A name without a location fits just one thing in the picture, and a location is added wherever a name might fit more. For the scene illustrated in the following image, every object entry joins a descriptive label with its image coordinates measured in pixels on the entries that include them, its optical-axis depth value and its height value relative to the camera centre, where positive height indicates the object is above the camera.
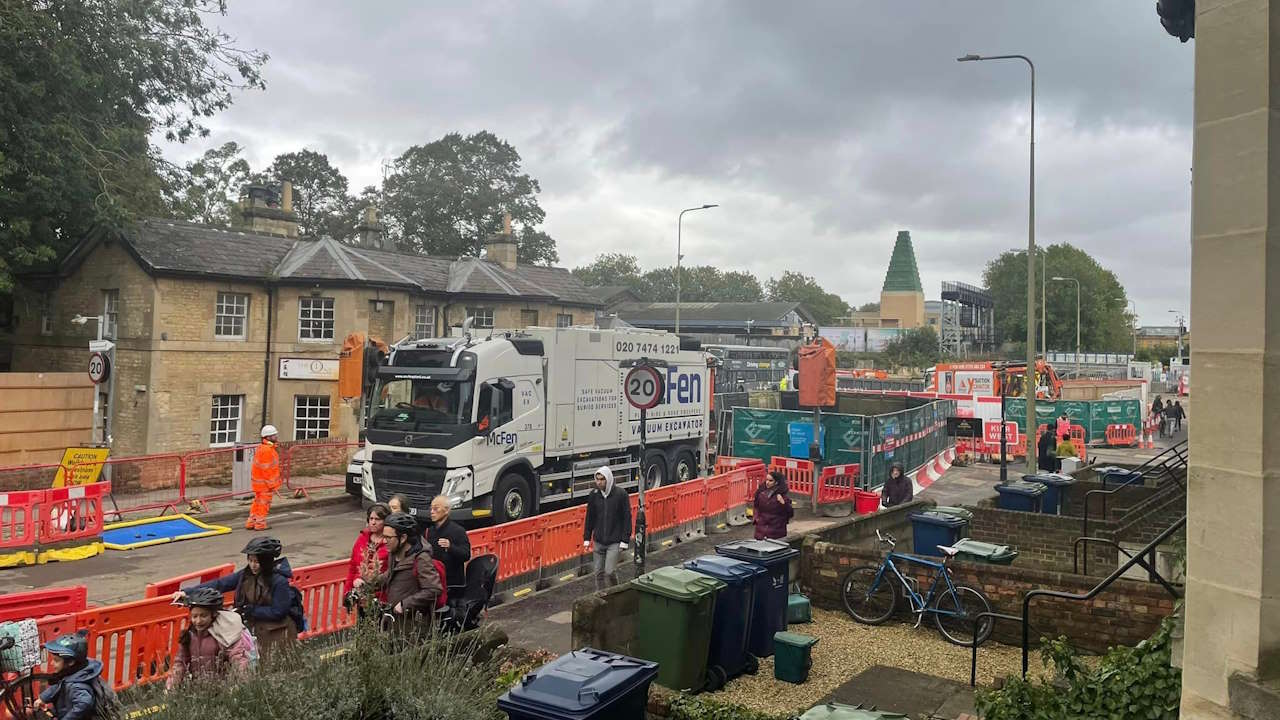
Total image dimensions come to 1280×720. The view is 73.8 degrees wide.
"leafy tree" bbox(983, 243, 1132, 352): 92.94 +9.87
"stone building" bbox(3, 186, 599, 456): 22.22 +1.19
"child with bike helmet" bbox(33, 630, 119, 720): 5.17 -2.02
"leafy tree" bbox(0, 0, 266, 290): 20.64 +6.65
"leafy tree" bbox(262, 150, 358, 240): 65.56 +13.92
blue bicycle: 9.34 -2.47
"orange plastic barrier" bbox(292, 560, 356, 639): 9.15 -2.54
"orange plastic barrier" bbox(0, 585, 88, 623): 7.91 -2.30
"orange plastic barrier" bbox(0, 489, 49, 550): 12.88 -2.45
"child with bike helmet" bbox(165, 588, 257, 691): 5.72 -1.88
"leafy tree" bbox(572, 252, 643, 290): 109.00 +13.16
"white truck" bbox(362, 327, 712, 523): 14.36 -0.93
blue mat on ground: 14.14 -2.96
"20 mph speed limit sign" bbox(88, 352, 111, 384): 17.09 -0.15
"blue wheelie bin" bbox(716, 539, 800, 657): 8.66 -2.17
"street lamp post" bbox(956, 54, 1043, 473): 19.66 +1.53
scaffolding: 92.75 +7.21
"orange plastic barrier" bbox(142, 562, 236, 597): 8.53 -2.28
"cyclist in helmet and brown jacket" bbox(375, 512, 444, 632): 6.82 -1.71
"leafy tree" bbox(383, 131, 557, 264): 63.62 +13.07
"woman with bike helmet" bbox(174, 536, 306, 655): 6.54 -1.78
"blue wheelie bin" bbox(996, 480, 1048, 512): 14.80 -1.96
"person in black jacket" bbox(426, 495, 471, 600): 7.64 -1.60
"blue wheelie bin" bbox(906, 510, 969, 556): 11.52 -2.02
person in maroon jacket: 12.00 -1.89
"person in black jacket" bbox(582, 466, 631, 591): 11.55 -2.05
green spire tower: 133.75 +14.06
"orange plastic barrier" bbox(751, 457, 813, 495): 18.73 -2.12
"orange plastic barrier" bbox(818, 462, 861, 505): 18.41 -2.27
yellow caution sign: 15.16 -1.88
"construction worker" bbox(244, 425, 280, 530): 15.55 -2.10
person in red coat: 7.37 -1.66
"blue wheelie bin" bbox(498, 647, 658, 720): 5.13 -1.98
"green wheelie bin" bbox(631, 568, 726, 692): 7.57 -2.27
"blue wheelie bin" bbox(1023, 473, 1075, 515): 15.75 -2.01
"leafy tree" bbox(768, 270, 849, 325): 129.00 +13.19
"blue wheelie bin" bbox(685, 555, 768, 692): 8.09 -2.36
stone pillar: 4.83 +0.18
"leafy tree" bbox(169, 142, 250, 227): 55.78 +12.93
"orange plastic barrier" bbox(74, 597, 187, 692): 7.38 -2.47
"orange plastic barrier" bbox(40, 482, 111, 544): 13.19 -2.44
